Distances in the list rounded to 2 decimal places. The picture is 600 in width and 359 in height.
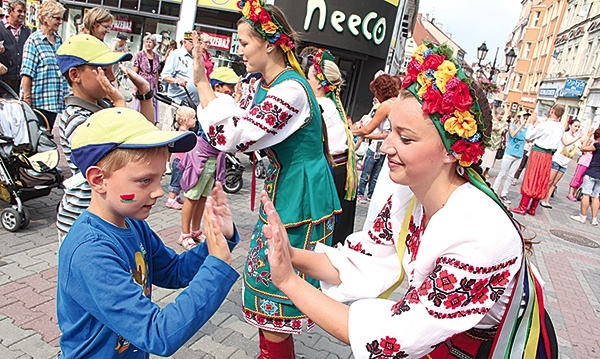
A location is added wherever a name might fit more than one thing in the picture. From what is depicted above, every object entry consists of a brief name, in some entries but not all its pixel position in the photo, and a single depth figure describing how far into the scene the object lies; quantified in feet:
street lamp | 51.62
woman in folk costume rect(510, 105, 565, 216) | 27.86
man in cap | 24.11
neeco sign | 46.38
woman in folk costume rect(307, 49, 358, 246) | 12.03
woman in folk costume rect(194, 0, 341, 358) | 7.57
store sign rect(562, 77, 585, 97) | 97.89
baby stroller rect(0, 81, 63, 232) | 13.67
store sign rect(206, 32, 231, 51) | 55.36
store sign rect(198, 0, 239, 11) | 53.98
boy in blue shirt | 4.38
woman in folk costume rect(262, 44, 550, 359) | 4.43
